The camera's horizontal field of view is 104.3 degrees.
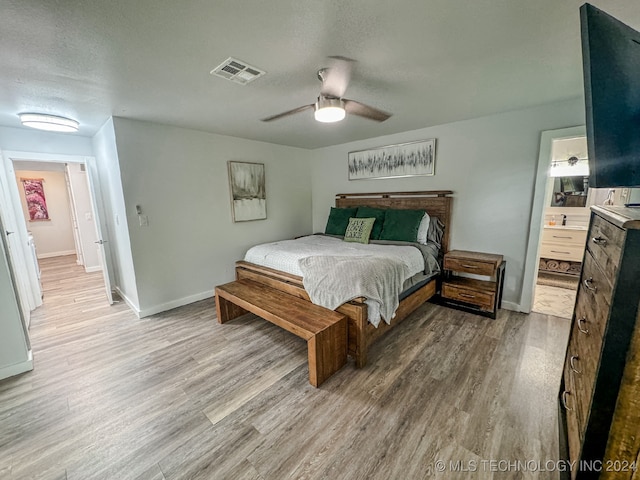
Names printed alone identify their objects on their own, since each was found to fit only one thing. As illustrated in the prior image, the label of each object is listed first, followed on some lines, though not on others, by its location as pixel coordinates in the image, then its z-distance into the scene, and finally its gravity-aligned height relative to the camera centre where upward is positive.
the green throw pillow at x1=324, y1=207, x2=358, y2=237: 4.19 -0.37
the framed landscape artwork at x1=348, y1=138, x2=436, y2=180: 3.57 +0.56
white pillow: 3.37 -0.45
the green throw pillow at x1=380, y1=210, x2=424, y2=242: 3.38 -0.39
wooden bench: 1.93 -1.03
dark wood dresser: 0.79 -0.59
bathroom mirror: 4.08 +0.01
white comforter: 2.23 -0.67
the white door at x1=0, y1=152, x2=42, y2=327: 3.05 -0.51
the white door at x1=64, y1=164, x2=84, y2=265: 5.13 -0.63
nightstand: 2.87 -1.10
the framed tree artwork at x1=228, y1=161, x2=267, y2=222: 3.88 +0.15
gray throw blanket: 2.17 -0.77
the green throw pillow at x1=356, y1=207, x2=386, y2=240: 3.72 -0.28
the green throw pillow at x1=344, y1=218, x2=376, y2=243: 3.62 -0.47
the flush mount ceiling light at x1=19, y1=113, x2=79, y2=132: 2.58 +0.89
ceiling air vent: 1.74 +0.95
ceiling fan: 1.70 +0.76
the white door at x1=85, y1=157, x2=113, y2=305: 3.46 -0.13
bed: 2.14 -0.93
